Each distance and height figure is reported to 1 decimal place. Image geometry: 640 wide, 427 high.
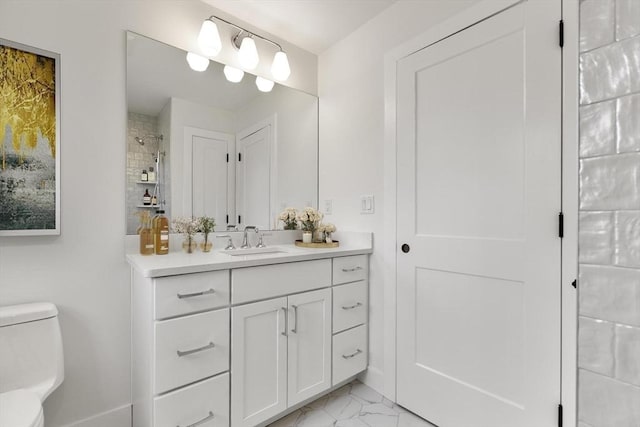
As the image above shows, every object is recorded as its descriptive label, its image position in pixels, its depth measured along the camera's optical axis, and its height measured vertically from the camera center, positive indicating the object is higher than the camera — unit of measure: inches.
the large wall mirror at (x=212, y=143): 64.7 +16.9
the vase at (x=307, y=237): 83.5 -7.0
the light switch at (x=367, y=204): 78.5 +1.7
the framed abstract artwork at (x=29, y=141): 51.0 +12.0
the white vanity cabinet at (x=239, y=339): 48.1 -23.5
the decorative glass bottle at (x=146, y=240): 61.6 -5.8
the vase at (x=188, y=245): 67.2 -7.4
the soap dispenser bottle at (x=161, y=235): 61.9 -4.8
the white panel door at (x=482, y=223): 50.1 -2.3
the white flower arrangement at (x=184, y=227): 68.1 -3.5
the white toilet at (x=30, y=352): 47.9 -22.8
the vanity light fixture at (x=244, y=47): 70.1 +40.1
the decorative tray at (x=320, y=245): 79.6 -8.8
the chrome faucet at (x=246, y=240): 76.9 -7.3
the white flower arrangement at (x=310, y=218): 83.6 -1.9
